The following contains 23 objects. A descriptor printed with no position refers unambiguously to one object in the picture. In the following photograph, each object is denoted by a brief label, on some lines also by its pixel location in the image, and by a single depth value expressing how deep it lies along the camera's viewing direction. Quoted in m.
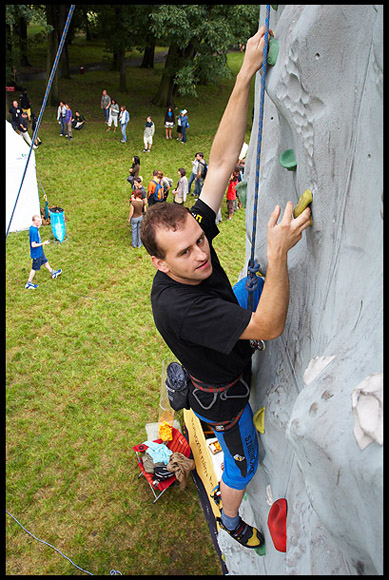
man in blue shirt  9.17
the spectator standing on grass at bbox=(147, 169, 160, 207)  11.37
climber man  2.35
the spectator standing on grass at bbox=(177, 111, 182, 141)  18.30
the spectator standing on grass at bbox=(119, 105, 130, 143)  17.75
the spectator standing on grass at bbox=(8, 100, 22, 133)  16.19
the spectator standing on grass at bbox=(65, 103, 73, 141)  17.47
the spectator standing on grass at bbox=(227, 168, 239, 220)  12.44
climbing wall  1.66
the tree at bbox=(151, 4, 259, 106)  16.02
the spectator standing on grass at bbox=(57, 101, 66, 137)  17.64
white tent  10.68
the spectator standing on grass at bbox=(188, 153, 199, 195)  13.17
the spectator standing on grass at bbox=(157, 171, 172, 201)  11.43
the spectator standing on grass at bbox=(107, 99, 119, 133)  18.97
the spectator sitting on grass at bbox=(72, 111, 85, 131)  18.58
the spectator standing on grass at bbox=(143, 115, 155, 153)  16.58
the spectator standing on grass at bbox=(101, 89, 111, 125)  19.84
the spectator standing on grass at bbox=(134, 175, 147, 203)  10.98
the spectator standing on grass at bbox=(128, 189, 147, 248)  10.85
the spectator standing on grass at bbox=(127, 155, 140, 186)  12.36
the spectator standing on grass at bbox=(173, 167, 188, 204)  12.42
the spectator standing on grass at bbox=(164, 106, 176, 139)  18.52
